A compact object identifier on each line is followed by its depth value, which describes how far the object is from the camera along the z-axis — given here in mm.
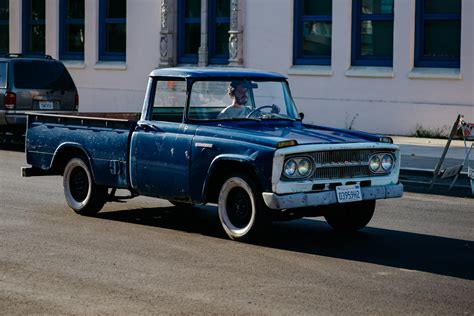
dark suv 22656
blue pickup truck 10914
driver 12023
